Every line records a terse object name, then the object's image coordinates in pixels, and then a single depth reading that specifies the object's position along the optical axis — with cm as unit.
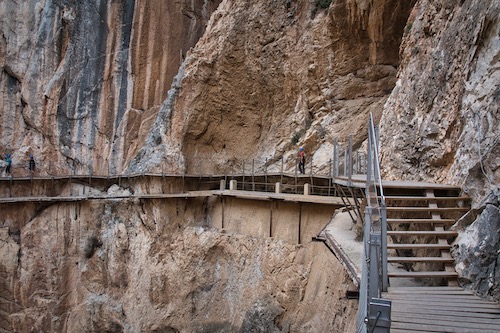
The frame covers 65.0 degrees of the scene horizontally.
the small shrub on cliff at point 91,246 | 1822
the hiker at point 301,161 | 1593
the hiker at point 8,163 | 2297
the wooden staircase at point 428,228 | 466
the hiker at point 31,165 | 2342
